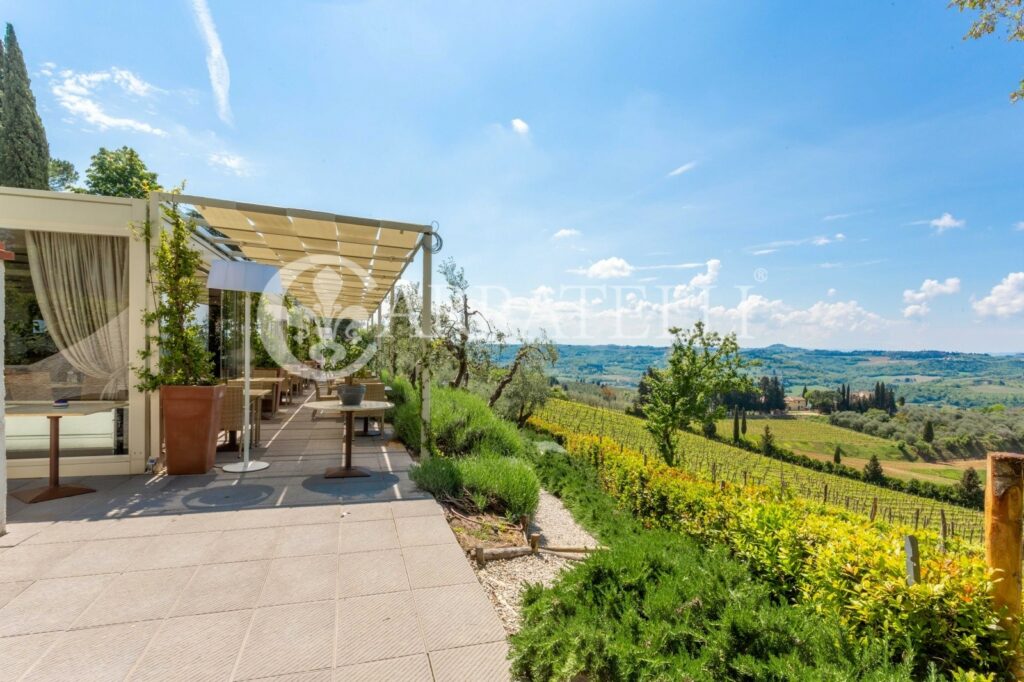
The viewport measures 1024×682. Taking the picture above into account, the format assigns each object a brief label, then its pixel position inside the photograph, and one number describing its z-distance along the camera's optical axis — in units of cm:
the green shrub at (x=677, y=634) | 174
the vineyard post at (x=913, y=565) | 186
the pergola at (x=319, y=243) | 532
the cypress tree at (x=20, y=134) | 2125
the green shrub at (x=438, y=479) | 461
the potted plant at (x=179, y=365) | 485
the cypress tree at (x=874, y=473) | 4812
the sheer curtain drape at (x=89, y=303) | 492
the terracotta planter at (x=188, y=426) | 482
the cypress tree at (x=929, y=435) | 5297
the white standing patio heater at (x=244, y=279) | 498
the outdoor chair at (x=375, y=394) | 761
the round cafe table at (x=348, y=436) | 500
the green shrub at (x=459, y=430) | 661
